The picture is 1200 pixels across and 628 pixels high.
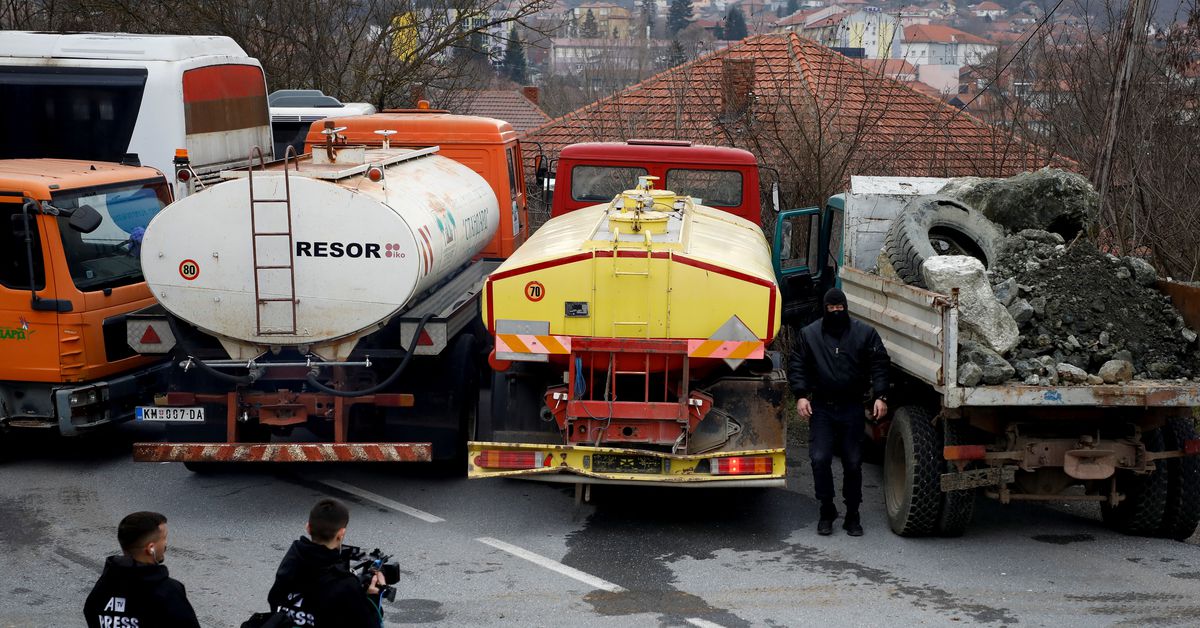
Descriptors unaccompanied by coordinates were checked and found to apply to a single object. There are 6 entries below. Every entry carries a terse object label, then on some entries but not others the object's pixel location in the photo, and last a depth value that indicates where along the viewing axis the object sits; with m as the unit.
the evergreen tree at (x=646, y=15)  44.38
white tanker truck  8.22
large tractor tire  8.75
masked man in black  8.13
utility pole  11.22
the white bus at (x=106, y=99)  11.49
